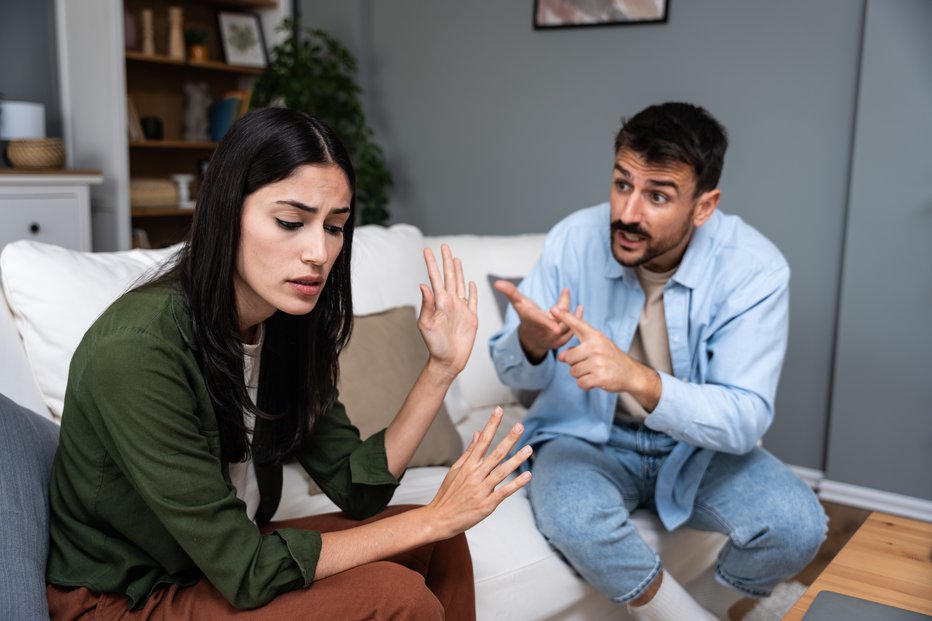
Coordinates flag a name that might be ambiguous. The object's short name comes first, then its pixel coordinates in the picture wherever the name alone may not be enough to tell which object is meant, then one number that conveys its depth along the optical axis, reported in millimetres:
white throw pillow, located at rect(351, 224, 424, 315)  2047
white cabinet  3072
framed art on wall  3174
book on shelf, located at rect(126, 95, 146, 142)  3771
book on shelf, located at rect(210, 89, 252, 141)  4109
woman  1017
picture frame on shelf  4078
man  1591
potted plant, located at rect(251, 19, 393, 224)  3652
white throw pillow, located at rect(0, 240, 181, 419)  1467
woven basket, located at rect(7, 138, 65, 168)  3160
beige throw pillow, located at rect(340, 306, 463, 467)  1834
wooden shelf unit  4020
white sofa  1468
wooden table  1254
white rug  2090
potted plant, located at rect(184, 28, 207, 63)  3955
